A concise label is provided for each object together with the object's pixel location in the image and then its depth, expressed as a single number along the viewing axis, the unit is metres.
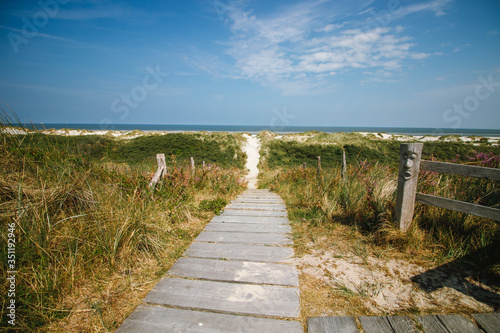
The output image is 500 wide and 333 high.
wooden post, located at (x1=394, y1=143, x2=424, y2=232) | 2.79
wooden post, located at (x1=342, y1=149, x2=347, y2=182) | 5.63
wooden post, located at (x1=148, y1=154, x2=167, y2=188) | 4.49
